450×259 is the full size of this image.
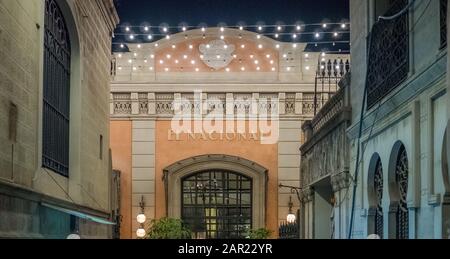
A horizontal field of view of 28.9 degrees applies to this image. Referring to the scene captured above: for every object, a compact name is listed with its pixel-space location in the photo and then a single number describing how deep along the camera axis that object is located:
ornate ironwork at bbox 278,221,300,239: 16.45
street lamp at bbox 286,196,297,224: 16.70
